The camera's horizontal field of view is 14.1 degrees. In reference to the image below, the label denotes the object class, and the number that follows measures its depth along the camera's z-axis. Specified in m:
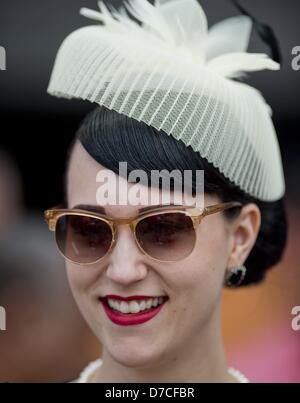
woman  1.00
